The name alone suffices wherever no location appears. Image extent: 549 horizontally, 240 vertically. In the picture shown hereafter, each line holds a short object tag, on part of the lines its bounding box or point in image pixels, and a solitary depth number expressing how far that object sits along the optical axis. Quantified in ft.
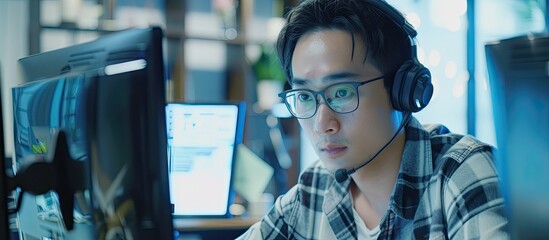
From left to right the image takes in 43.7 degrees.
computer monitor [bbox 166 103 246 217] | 6.75
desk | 7.24
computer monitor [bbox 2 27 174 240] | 2.60
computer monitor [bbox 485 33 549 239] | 1.96
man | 4.24
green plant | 11.14
